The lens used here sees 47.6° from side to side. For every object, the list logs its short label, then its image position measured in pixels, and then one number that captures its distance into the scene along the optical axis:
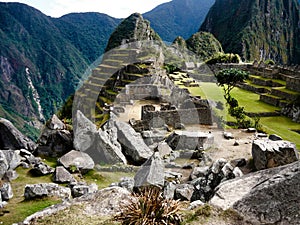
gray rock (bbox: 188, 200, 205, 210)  6.74
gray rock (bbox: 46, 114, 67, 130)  14.65
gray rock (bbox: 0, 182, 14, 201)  9.10
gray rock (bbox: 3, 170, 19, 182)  10.56
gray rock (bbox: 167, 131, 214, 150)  14.91
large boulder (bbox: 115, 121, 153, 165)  13.34
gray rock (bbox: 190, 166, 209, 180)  11.29
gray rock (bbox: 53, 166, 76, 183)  10.42
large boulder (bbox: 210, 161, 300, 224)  5.09
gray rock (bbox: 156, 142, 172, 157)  14.34
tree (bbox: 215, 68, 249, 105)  42.28
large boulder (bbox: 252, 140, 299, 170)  10.30
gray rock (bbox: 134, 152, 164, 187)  9.29
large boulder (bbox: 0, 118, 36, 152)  13.64
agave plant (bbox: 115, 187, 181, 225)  5.54
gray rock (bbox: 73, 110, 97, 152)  13.27
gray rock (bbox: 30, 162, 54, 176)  11.04
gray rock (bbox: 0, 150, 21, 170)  11.30
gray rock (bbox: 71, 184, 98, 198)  9.16
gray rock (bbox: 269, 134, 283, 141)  14.77
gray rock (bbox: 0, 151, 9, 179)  10.68
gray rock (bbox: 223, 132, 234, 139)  16.48
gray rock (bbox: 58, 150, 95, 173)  11.59
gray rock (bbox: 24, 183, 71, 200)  9.02
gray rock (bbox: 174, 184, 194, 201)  8.62
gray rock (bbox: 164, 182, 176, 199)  8.72
